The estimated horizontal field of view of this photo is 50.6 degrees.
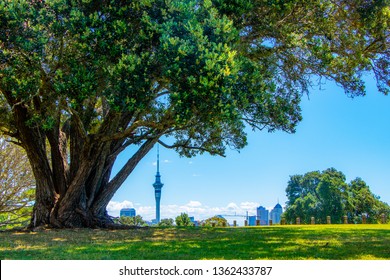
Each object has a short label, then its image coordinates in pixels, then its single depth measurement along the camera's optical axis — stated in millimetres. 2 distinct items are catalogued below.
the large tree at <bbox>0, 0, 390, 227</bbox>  9750
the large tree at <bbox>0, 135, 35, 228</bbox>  24891
